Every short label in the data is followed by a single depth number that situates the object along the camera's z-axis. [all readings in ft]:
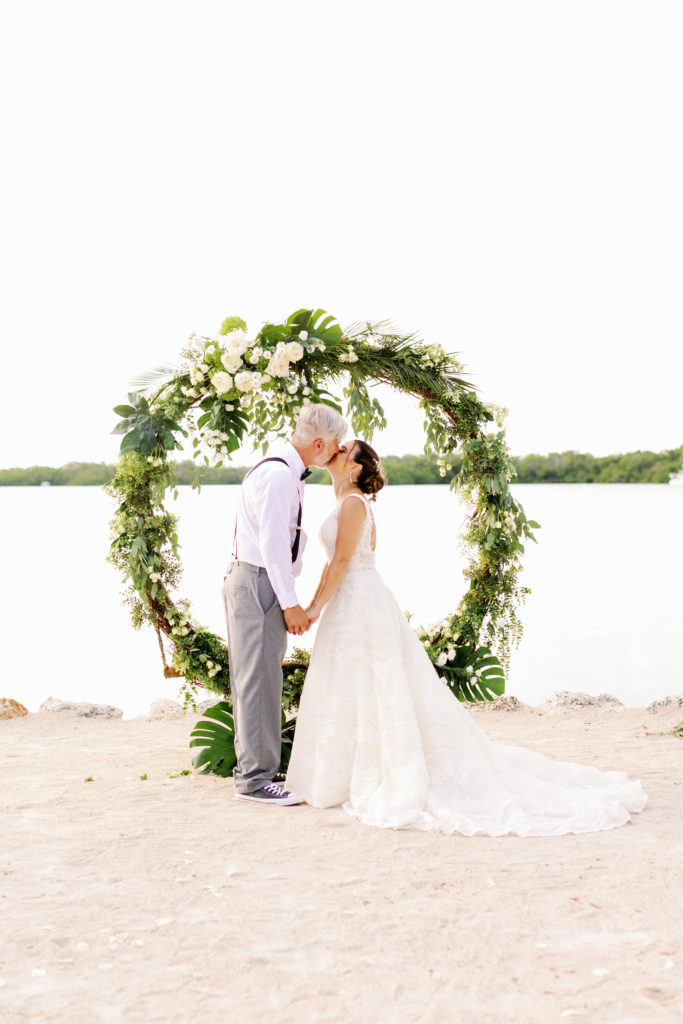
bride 15.06
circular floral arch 18.25
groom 15.48
